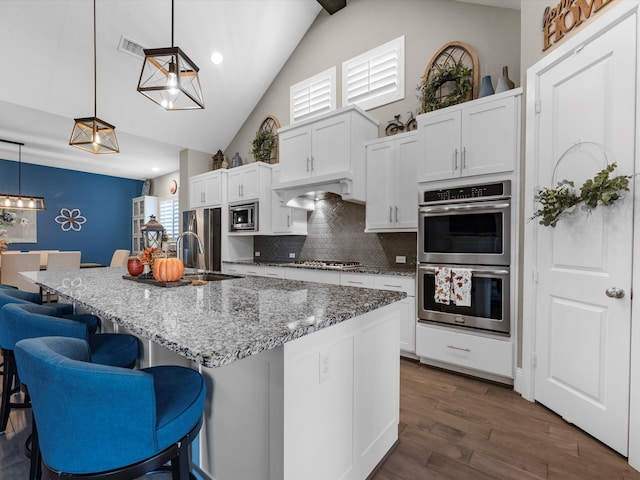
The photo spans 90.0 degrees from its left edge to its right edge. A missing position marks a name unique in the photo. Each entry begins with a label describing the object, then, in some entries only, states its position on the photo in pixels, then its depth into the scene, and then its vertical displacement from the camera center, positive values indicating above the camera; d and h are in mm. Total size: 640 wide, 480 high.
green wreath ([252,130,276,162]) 5156 +1487
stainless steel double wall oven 2576 -96
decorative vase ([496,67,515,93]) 2725 +1320
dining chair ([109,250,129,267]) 6895 -484
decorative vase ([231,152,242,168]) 5370 +1267
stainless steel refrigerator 5207 -33
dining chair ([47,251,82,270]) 5489 -431
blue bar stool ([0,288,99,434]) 1759 -614
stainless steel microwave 4754 +291
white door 1798 -77
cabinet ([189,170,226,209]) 5238 +798
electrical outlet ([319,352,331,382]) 1231 -506
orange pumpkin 2061 -220
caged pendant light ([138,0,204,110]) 2029 +1131
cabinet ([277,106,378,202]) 3592 +1038
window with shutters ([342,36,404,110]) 3838 +2039
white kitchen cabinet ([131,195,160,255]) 8102 +591
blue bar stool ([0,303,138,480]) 1371 -546
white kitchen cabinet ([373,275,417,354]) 3094 -705
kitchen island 1049 -531
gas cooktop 3673 -343
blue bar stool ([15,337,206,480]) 812 -484
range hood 3598 +581
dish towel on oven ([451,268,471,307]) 2707 -417
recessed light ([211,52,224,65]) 4559 +2564
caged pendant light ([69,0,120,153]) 2912 +978
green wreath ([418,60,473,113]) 3115 +1574
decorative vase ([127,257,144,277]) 2350 -224
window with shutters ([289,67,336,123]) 4539 +2091
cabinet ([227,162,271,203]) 4734 +841
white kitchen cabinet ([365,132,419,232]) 3320 +574
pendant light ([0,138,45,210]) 5789 +623
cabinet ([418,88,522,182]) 2570 +861
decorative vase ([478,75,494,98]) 2838 +1338
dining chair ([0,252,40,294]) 4969 -484
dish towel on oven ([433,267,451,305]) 2797 -423
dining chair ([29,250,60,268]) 5655 -431
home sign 1994 +1477
